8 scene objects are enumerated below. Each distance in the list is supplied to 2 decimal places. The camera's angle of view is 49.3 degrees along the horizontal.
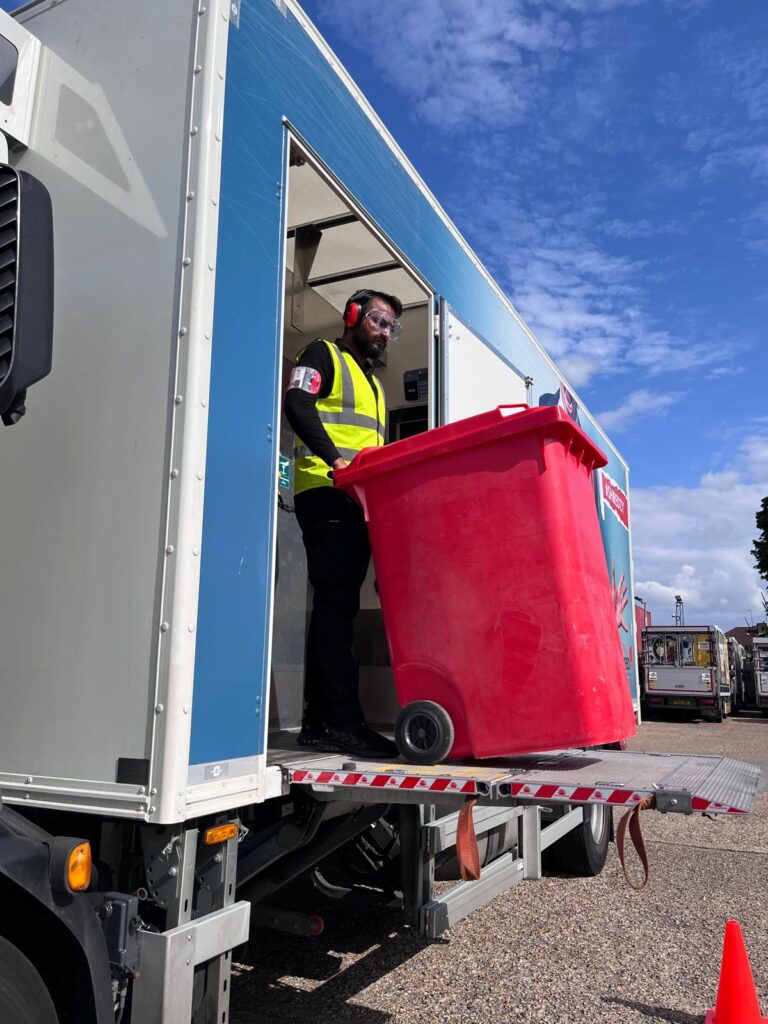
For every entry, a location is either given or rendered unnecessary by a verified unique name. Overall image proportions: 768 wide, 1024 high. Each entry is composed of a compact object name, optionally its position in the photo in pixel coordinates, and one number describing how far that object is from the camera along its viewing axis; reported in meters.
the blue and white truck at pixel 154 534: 1.94
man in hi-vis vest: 3.03
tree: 42.94
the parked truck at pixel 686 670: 21.41
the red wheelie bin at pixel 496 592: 2.48
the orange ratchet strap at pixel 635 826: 2.00
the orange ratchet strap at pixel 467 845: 2.14
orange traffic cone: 2.78
